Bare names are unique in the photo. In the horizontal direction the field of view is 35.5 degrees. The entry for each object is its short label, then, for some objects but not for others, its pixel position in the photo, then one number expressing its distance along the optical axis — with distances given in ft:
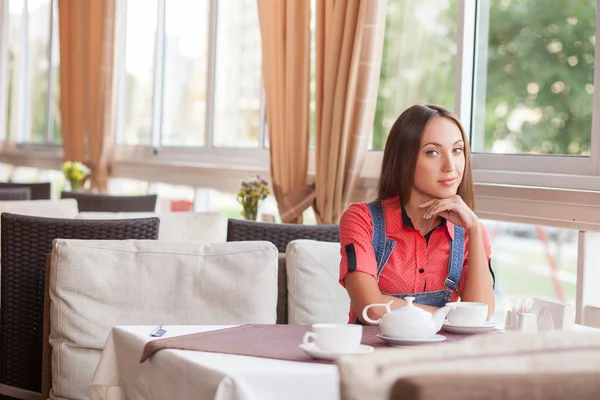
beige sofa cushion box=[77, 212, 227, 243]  12.87
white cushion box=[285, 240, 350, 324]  10.38
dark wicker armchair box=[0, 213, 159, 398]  10.52
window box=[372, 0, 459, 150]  14.56
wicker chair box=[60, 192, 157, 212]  16.85
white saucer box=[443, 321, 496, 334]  7.40
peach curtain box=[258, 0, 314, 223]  16.06
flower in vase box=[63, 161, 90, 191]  23.38
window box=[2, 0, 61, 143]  31.89
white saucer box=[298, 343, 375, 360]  6.25
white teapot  6.75
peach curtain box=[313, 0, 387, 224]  14.17
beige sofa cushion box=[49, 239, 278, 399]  9.18
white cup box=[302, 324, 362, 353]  6.34
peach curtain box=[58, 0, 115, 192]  25.12
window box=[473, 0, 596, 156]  12.16
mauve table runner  6.46
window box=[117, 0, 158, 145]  25.00
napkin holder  7.60
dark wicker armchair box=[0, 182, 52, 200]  21.06
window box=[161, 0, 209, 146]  22.58
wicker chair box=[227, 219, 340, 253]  11.23
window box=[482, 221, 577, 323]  13.12
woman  8.54
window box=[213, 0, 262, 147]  20.42
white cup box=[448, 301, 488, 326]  7.43
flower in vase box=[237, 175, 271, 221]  15.55
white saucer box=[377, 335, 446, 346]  6.66
